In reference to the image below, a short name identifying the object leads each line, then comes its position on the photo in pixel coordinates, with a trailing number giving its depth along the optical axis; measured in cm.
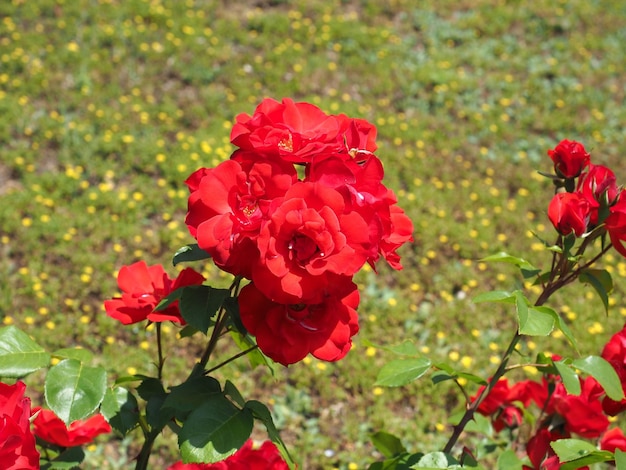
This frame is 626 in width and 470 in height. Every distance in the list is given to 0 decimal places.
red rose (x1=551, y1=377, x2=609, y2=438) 161
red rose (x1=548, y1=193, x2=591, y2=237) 135
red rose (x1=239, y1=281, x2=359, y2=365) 107
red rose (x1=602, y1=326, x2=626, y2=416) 145
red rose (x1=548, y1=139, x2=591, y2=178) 148
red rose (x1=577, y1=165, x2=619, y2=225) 134
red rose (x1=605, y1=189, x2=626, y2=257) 131
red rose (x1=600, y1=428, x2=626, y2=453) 164
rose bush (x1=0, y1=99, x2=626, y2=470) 101
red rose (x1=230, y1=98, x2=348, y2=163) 108
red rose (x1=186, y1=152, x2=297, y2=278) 102
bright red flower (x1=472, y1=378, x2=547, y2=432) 184
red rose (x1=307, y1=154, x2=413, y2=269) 105
